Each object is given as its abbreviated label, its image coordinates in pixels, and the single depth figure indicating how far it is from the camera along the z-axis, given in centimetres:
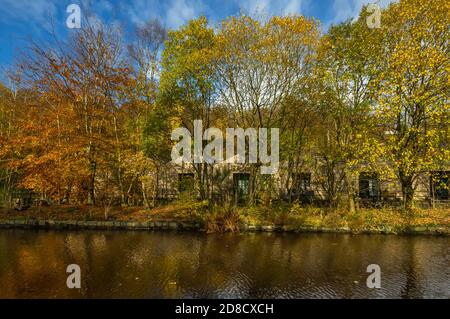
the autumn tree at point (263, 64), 1378
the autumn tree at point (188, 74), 1458
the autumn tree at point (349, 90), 1350
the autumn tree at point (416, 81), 1206
